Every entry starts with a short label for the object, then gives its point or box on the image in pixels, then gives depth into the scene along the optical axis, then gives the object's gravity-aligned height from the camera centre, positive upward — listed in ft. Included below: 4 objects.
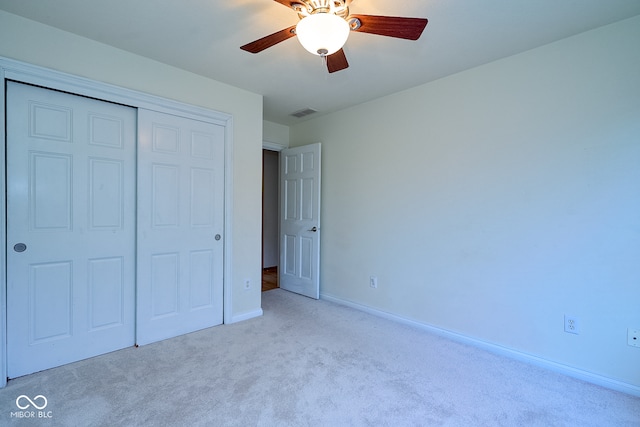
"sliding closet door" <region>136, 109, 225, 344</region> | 8.50 -0.44
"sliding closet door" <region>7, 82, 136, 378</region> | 6.77 -0.44
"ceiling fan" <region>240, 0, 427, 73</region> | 4.53 +3.07
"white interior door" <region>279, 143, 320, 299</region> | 13.06 -0.38
